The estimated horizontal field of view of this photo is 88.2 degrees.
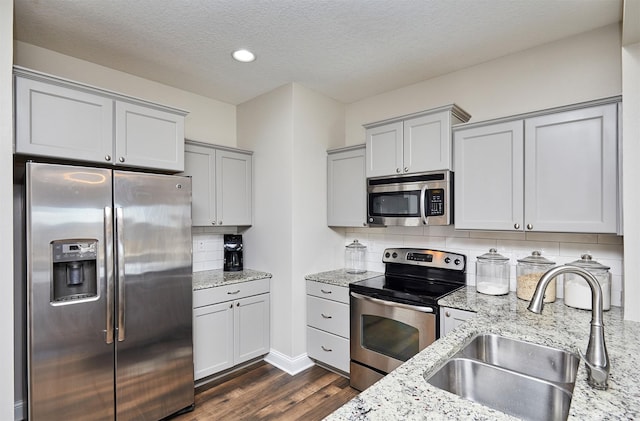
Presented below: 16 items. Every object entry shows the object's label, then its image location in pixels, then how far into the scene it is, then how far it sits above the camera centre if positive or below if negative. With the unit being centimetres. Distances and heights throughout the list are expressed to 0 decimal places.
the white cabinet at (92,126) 191 +56
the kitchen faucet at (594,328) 106 -40
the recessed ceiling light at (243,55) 252 +121
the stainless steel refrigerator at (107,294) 183 -51
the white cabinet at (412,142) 249 +54
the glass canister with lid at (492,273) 239 -49
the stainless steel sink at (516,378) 122 -68
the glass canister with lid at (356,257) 336 -49
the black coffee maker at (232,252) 334 -42
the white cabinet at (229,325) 270 -101
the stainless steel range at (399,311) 232 -75
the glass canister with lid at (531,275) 217 -45
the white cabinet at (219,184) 301 +26
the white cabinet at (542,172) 193 +24
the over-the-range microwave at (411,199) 251 +8
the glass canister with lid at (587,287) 196 -48
